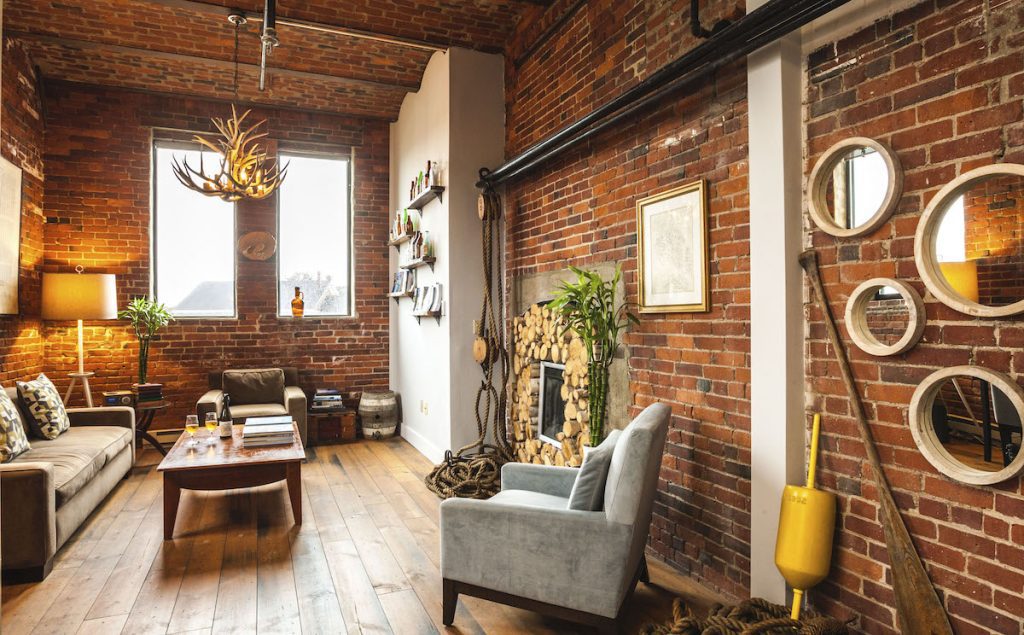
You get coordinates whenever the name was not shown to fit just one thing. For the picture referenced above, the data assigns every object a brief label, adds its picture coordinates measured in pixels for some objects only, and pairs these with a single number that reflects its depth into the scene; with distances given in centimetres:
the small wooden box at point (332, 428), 627
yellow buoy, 222
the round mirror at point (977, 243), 178
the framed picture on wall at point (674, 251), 287
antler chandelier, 424
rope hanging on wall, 450
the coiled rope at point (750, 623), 218
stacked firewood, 378
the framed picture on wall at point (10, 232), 488
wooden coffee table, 357
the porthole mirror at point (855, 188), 208
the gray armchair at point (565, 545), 233
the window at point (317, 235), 667
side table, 548
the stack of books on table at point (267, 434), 411
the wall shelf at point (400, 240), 601
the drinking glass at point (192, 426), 435
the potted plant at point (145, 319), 586
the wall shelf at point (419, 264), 541
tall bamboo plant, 332
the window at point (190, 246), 628
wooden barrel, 639
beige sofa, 298
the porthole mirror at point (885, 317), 200
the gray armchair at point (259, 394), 559
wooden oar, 194
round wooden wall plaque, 641
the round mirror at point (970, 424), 178
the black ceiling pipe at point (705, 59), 223
